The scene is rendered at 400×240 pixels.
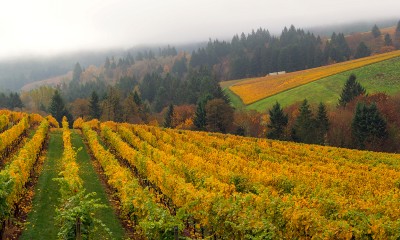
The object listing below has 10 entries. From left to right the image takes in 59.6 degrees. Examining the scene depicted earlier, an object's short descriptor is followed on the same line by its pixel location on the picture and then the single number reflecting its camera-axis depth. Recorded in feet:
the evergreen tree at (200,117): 261.03
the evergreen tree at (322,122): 216.74
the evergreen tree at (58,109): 300.81
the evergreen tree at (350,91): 256.73
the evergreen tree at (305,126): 216.13
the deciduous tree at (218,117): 253.03
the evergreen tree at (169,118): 296.92
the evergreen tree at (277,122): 228.63
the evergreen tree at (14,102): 382.42
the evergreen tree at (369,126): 195.52
